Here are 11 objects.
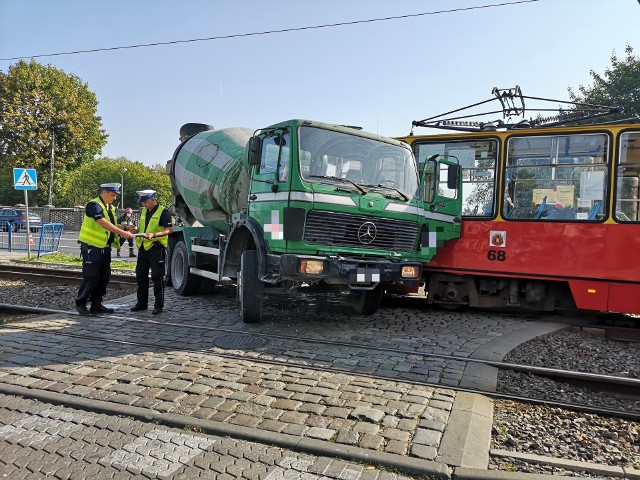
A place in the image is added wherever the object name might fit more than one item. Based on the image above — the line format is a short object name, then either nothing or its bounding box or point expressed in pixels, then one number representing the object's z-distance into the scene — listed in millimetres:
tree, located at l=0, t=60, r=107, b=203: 42438
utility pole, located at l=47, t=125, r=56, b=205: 42247
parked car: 31234
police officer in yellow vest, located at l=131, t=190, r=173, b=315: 8141
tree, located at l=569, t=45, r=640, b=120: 29578
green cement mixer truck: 6695
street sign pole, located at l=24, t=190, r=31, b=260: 17541
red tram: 7488
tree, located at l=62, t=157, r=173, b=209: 69625
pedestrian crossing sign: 16688
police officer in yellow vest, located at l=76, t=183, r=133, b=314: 7714
